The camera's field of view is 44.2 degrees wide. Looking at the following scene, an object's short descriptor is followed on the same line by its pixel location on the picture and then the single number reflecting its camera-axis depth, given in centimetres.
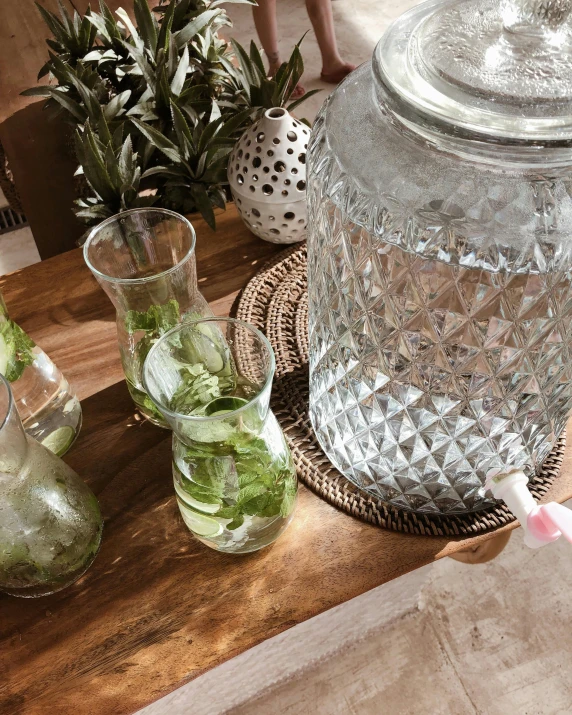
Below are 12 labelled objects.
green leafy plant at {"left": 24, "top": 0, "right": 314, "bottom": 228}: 62
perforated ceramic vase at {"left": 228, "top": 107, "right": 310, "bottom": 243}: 57
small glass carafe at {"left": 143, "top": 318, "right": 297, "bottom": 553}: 38
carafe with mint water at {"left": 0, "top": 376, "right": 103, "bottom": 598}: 39
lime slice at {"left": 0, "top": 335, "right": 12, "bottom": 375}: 46
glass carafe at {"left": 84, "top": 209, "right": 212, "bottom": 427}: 44
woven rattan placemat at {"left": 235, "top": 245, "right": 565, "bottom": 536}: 46
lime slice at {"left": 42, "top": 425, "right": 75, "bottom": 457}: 50
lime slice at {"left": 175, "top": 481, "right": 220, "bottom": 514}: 41
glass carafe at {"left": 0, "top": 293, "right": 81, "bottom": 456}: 47
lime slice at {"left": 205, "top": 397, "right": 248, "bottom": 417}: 44
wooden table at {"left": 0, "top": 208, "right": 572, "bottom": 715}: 41
